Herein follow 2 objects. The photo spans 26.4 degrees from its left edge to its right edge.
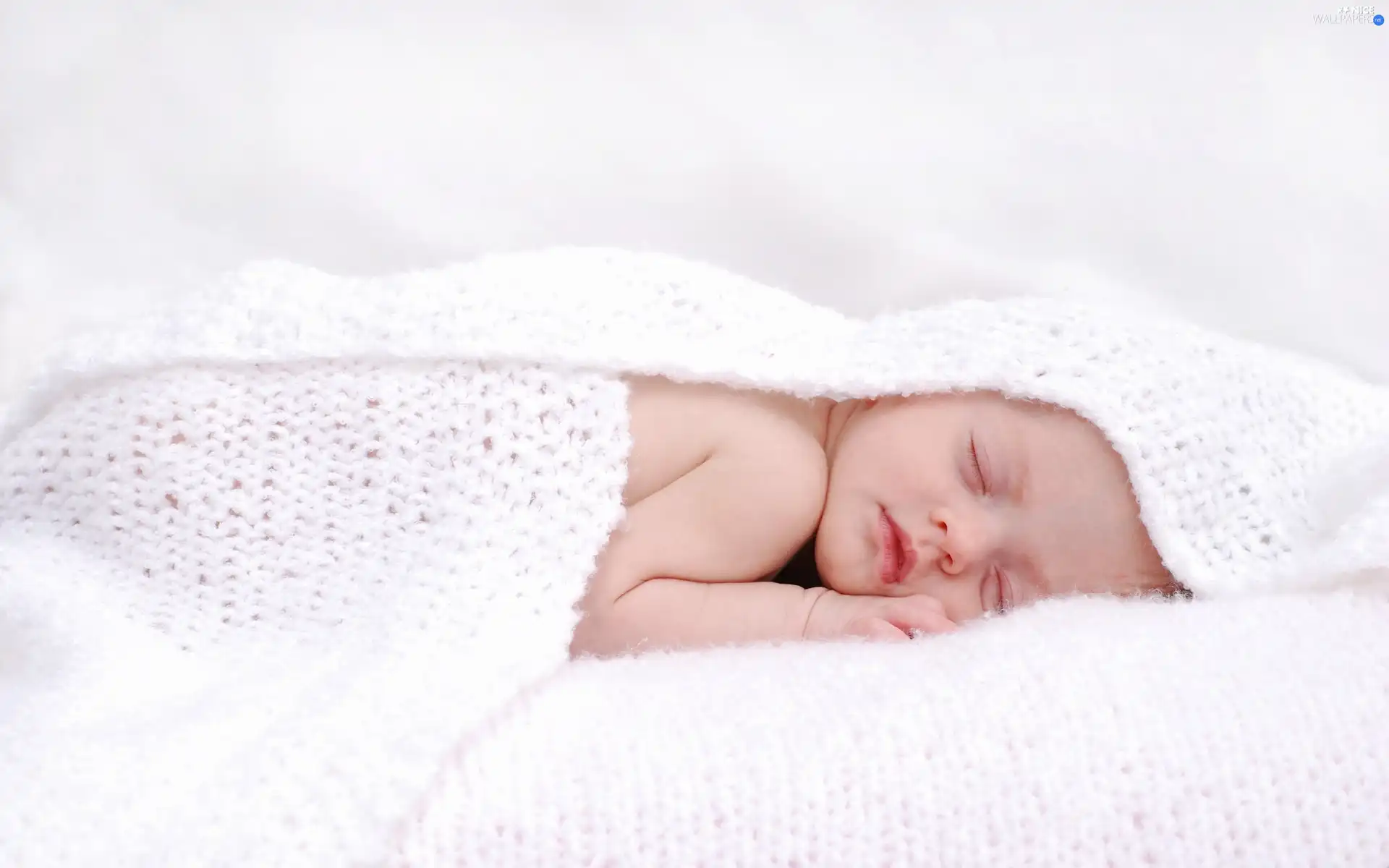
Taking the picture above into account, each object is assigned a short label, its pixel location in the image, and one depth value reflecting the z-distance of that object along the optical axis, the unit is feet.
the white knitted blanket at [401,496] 2.97
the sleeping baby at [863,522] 3.28
